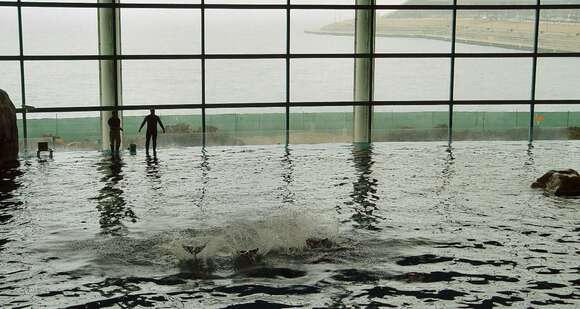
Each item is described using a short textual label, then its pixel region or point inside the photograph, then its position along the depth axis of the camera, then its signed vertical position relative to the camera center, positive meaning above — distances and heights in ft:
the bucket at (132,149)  76.99 -6.78
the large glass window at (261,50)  82.38 +3.83
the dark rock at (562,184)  53.42 -6.88
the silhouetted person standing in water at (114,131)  78.12 -5.02
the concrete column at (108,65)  81.46 +1.82
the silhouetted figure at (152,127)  77.15 -4.53
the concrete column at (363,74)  87.35 +1.22
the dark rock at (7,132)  71.10 -4.87
